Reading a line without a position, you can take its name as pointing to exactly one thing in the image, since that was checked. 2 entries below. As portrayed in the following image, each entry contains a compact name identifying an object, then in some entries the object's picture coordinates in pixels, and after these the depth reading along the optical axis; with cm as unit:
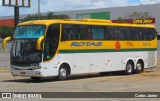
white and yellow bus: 2312
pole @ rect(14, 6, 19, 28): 7275
